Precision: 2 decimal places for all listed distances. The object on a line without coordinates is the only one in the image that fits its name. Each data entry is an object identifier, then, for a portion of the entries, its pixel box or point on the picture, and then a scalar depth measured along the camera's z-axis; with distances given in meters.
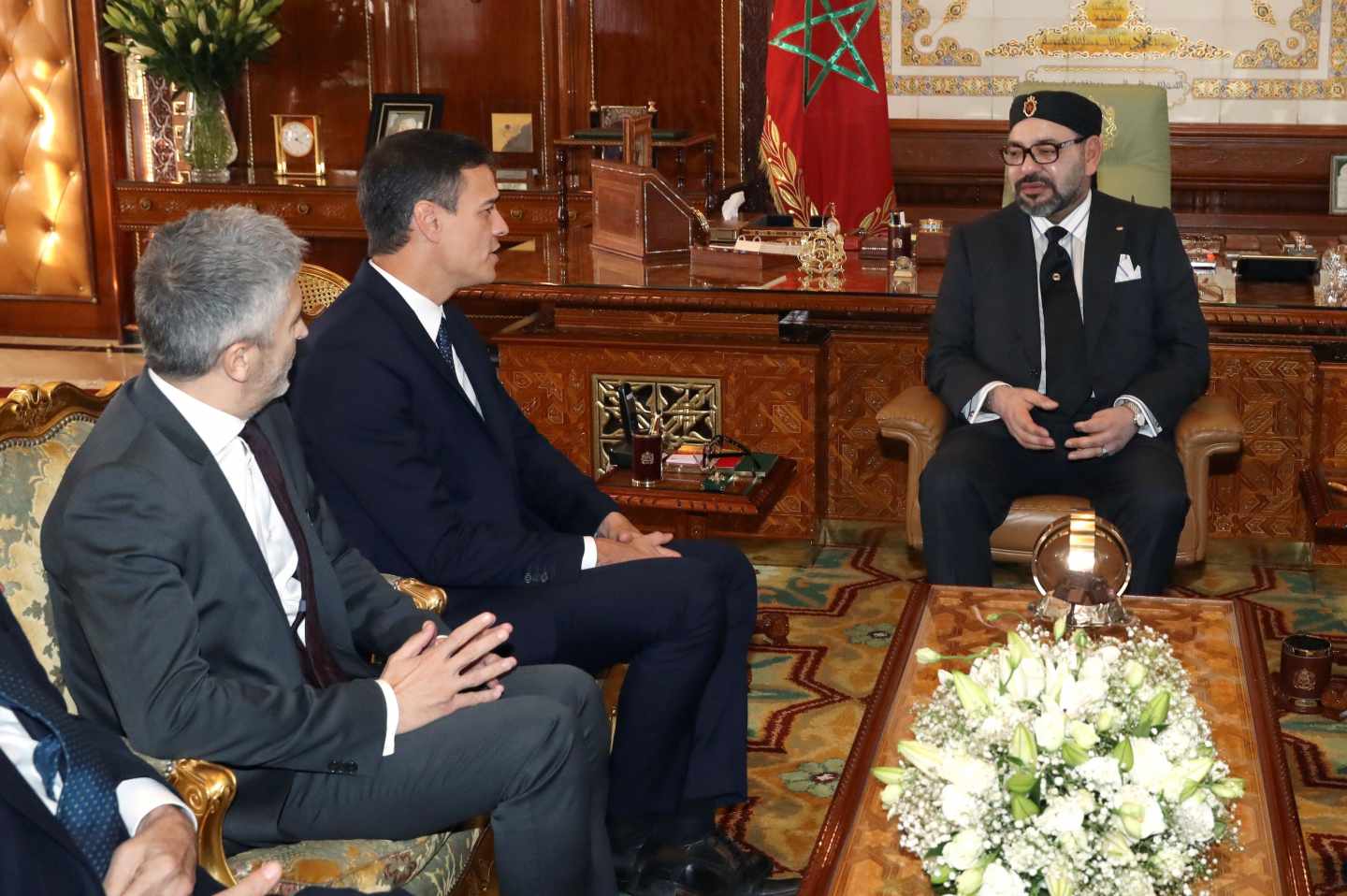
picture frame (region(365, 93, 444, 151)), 7.29
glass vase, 7.40
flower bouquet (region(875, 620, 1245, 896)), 1.82
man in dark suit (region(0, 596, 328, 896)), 1.91
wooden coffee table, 2.10
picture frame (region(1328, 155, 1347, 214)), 6.54
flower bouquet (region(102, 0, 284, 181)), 7.10
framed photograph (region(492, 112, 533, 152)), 7.59
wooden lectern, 5.00
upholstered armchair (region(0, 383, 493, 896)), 2.13
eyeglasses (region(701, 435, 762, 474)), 3.80
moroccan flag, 5.66
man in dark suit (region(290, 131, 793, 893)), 2.90
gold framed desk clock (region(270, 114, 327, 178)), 7.75
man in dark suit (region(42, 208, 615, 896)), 2.13
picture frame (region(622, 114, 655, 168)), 5.05
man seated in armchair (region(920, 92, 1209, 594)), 3.86
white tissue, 5.34
